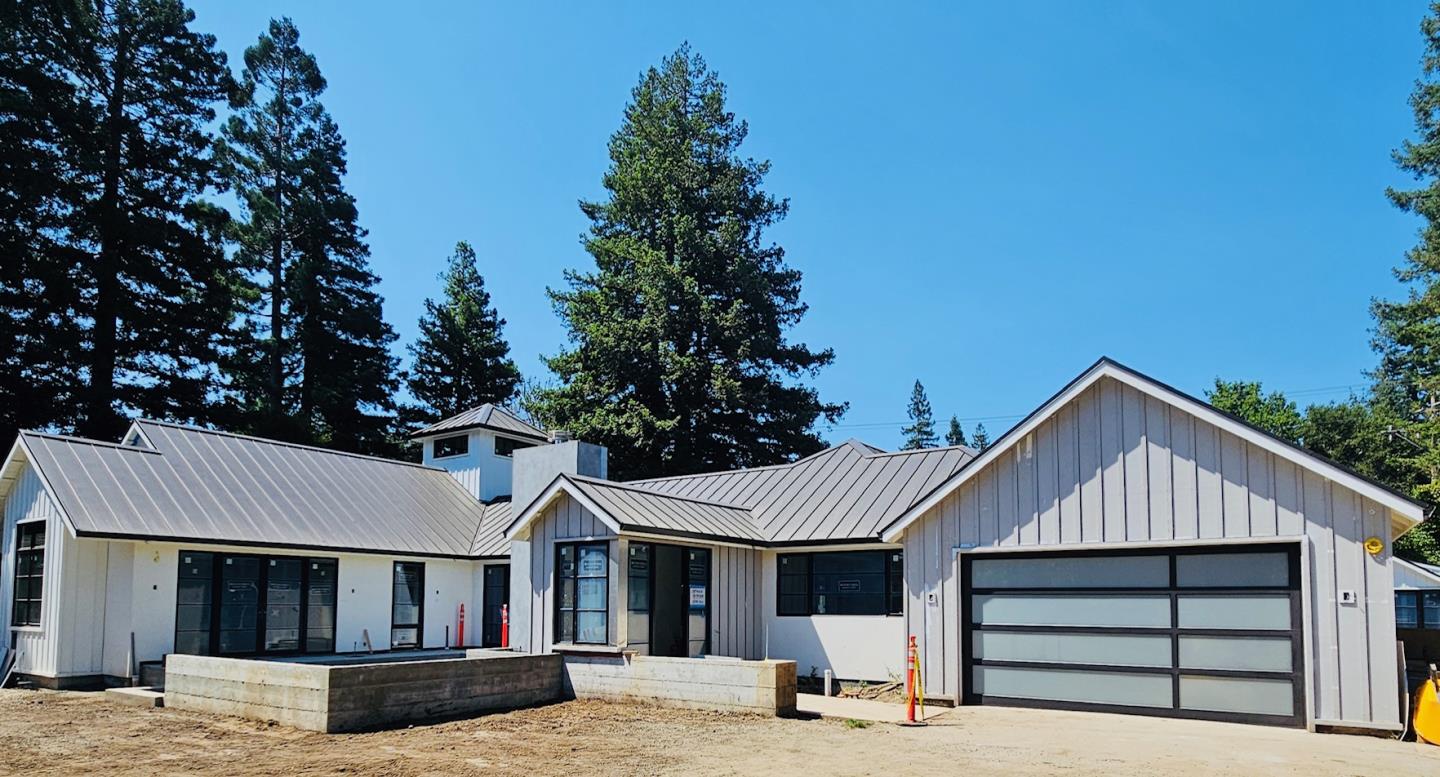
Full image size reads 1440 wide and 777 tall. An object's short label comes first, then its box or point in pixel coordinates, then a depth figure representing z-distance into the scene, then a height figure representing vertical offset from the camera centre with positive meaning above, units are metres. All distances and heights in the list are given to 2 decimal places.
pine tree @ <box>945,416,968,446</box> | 97.32 +7.34
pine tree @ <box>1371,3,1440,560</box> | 33.28 +7.85
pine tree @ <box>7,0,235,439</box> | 31.17 +9.04
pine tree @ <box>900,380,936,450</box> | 88.88 +7.86
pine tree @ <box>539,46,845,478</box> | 36.66 +7.07
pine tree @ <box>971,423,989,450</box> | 97.00 +7.04
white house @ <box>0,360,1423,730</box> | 12.84 -0.63
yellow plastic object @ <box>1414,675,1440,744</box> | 11.59 -2.02
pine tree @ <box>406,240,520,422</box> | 44.12 +6.23
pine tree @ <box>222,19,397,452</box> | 39.28 +9.20
